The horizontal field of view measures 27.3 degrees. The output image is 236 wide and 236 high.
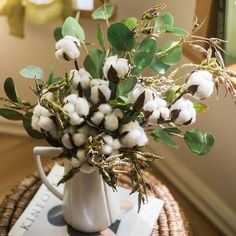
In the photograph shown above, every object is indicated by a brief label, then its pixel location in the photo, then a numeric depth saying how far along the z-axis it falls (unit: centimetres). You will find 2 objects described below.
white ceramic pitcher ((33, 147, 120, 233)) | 93
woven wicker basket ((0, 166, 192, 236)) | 105
